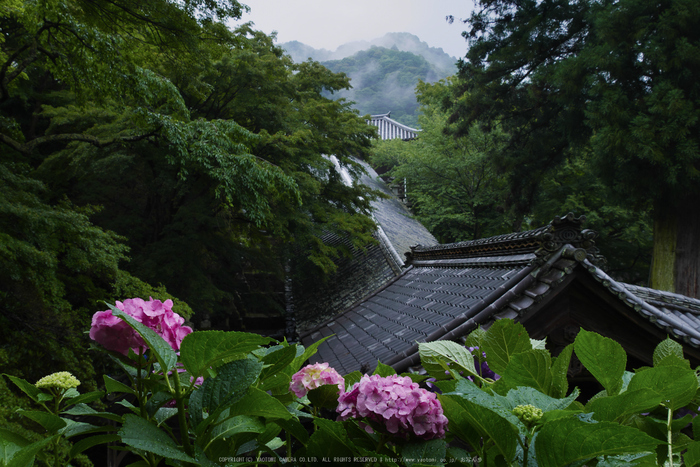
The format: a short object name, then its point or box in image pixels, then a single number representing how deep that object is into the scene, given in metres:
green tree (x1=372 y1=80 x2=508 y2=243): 14.88
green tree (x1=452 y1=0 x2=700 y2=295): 7.16
